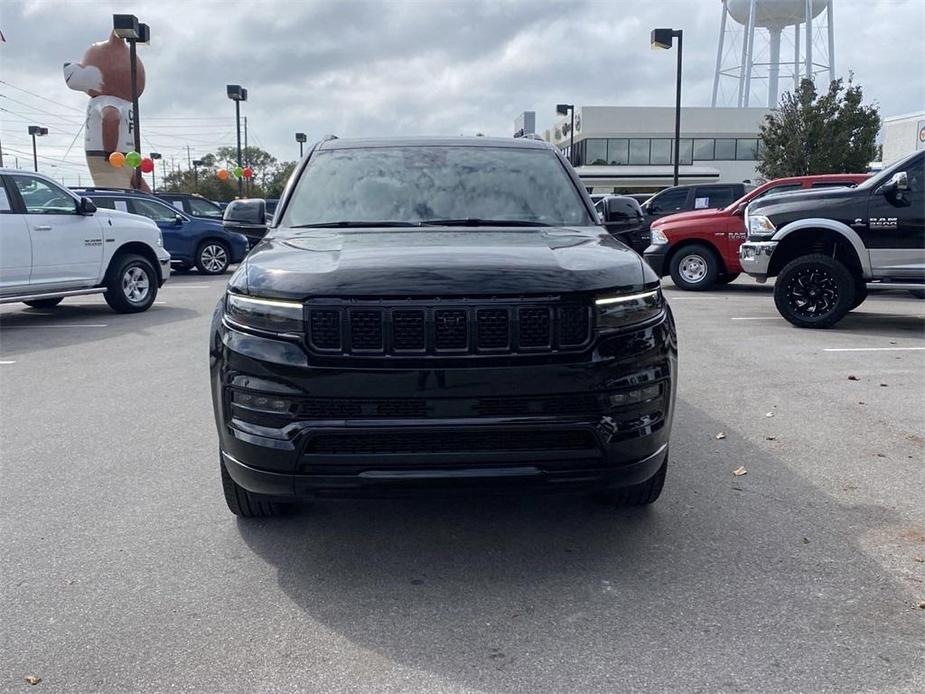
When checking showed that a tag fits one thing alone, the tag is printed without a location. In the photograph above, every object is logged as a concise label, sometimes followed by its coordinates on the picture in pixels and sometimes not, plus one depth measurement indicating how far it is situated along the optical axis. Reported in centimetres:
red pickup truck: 1383
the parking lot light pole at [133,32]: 2175
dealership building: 6303
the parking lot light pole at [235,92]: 3319
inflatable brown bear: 3441
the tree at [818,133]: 2742
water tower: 6594
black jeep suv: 304
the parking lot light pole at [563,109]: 4131
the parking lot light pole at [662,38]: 2252
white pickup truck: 998
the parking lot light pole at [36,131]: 6172
